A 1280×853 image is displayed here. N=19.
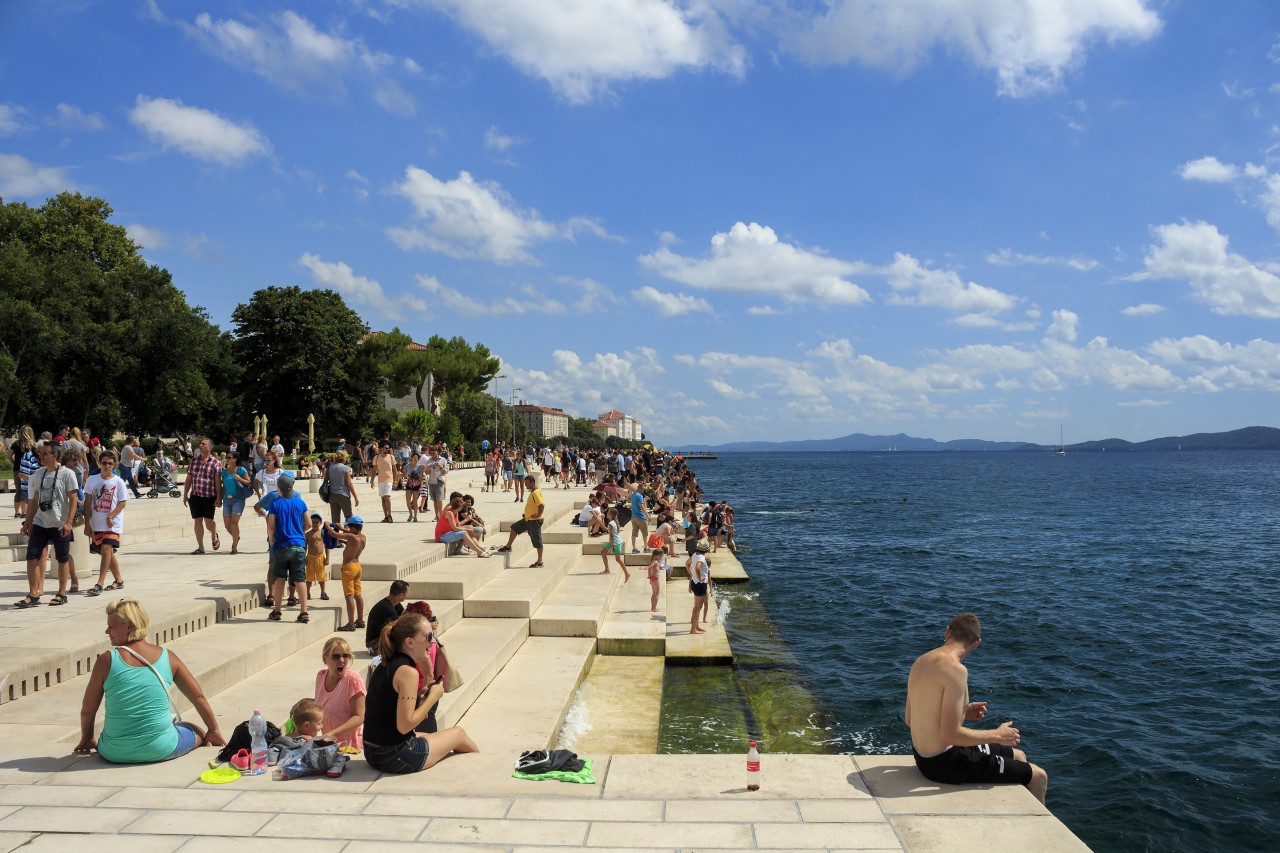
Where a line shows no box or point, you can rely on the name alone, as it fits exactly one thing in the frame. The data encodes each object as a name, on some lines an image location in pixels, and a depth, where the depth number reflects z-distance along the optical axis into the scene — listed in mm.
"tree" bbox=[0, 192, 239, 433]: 34188
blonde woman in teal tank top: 5547
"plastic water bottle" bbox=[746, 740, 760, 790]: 5398
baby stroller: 21088
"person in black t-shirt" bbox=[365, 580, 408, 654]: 7785
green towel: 5465
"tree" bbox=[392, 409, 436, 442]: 52625
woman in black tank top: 5621
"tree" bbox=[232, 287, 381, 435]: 50781
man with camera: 8875
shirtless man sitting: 5336
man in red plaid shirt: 12227
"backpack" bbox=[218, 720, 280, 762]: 5676
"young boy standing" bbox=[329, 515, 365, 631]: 9320
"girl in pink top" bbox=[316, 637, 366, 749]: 6258
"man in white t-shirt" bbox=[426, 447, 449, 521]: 19891
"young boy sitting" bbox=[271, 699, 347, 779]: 5539
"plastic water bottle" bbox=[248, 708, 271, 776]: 5535
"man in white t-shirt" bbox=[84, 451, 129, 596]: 9570
